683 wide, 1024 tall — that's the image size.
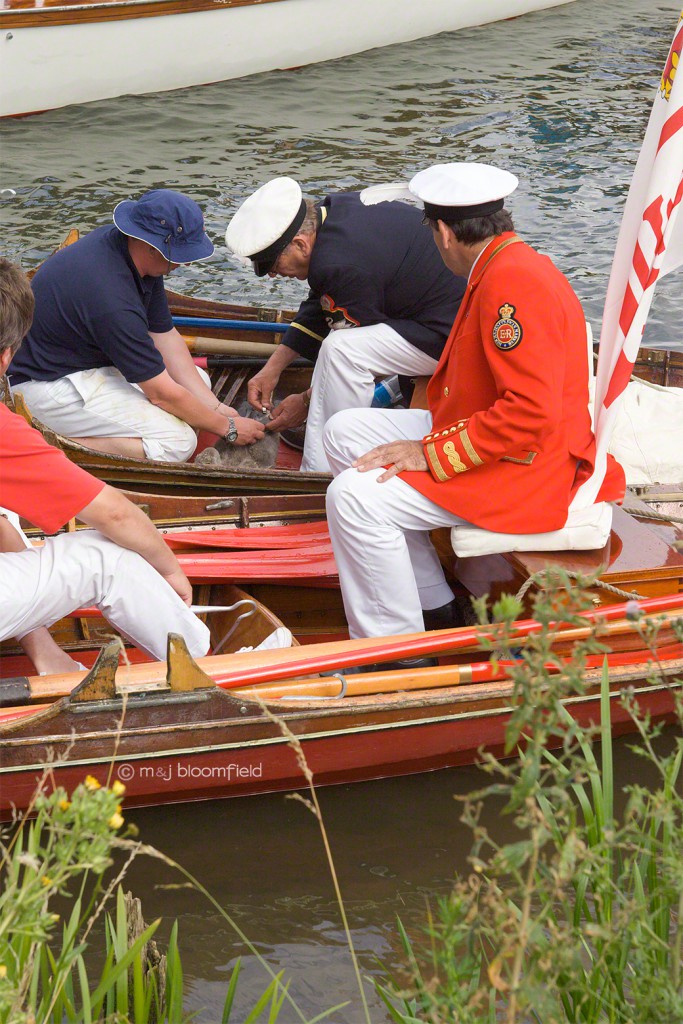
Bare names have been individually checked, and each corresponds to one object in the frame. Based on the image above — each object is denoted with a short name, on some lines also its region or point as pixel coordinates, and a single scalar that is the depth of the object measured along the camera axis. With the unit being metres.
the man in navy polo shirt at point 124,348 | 9.74
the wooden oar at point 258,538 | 8.99
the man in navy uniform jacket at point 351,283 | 9.80
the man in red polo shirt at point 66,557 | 6.49
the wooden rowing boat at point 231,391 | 10.20
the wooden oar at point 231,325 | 12.32
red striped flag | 7.06
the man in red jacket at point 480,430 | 7.22
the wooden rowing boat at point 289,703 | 6.93
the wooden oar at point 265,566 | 8.60
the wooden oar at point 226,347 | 11.96
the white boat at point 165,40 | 23.54
